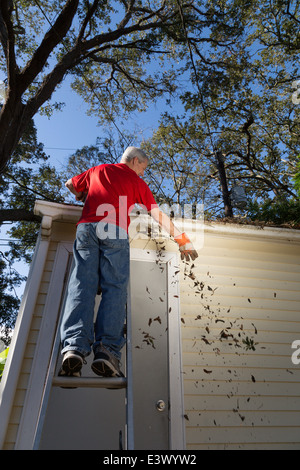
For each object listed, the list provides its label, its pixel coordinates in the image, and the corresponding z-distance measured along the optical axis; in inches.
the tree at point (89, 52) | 233.0
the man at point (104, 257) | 72.9
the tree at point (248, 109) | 408.5
